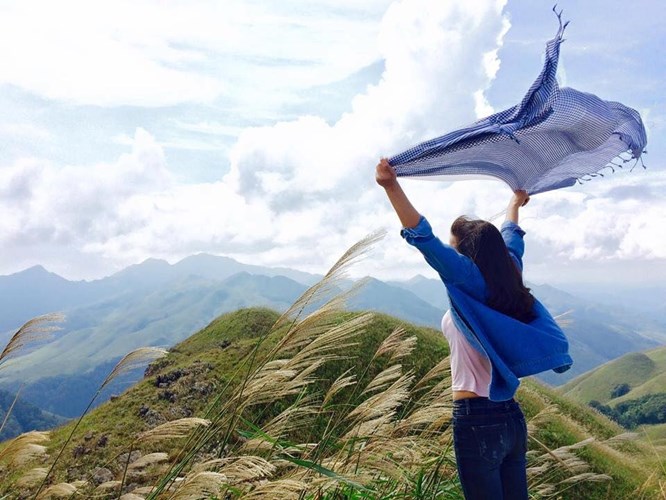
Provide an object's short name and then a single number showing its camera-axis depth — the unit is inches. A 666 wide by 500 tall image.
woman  110.2
